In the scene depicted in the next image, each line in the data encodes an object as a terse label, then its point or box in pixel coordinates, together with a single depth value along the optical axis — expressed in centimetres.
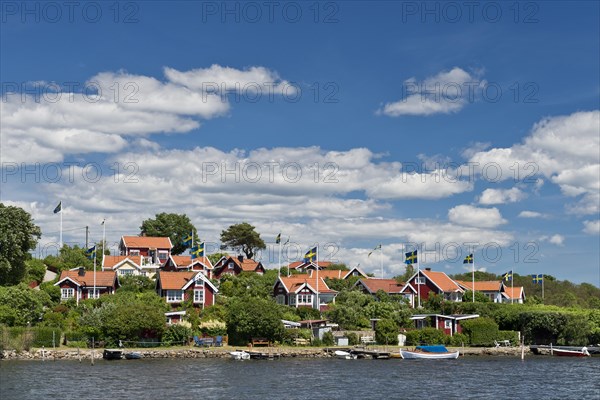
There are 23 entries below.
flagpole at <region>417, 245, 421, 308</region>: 11044
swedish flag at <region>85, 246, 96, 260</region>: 9250
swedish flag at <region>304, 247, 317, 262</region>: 9644
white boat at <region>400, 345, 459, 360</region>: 7762
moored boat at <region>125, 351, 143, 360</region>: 7188
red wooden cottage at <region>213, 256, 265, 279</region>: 11719
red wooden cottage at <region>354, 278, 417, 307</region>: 10800
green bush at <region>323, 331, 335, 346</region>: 8269
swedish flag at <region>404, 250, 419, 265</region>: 10214
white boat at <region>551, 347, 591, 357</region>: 8512
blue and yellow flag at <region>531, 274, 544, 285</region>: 11781
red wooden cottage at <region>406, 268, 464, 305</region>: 10962
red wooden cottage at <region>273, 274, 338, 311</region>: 10131
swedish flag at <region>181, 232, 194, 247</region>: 11041
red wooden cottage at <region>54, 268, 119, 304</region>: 9606
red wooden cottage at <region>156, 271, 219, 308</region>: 9425
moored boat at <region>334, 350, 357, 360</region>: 7739
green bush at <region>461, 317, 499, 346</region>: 8919
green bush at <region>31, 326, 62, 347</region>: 7400
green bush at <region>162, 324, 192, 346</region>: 7850
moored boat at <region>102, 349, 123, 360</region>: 7131
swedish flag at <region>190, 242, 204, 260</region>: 10050
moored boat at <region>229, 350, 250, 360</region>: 7319
